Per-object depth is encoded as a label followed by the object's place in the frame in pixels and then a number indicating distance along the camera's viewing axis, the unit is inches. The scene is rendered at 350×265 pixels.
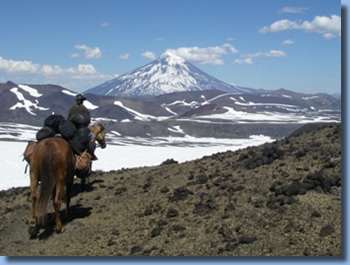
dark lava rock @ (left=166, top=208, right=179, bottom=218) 465.1
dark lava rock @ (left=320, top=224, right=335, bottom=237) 352.8
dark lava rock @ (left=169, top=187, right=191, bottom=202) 517.0
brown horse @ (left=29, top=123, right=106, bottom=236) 442.0
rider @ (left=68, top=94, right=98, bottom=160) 566.8
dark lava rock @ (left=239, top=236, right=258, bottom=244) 363.3
